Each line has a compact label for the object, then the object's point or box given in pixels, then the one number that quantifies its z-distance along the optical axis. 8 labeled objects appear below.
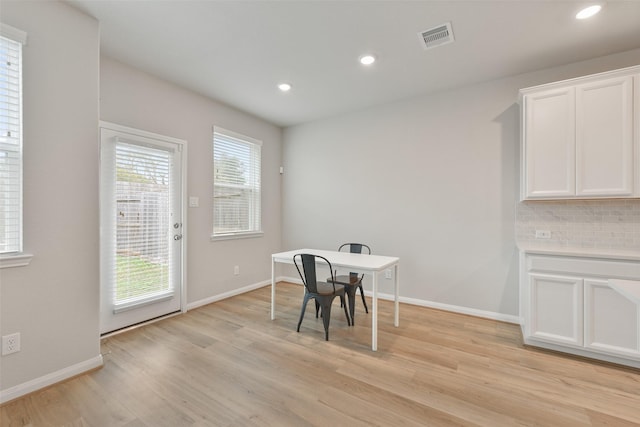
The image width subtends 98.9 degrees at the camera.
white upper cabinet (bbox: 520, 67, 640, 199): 2.27
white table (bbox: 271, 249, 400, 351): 2.47
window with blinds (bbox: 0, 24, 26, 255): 1.79
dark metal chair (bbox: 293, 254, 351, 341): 2.66
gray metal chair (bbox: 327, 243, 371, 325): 2.99
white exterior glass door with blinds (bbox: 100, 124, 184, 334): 2.68
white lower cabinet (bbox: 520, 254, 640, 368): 2.15
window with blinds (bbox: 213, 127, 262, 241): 3.86
